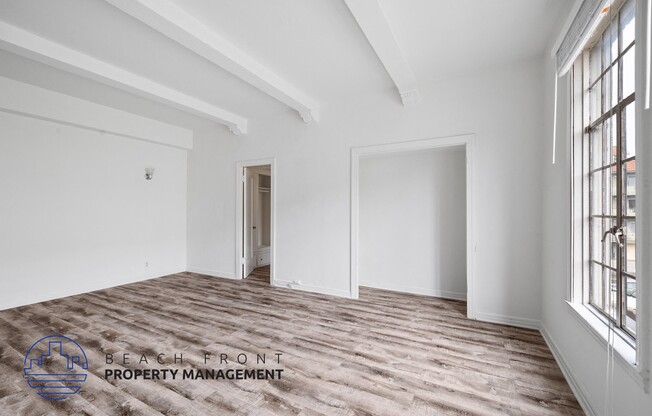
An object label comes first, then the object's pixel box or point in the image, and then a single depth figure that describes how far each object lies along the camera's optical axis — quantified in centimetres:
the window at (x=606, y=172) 167
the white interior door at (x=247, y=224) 548
